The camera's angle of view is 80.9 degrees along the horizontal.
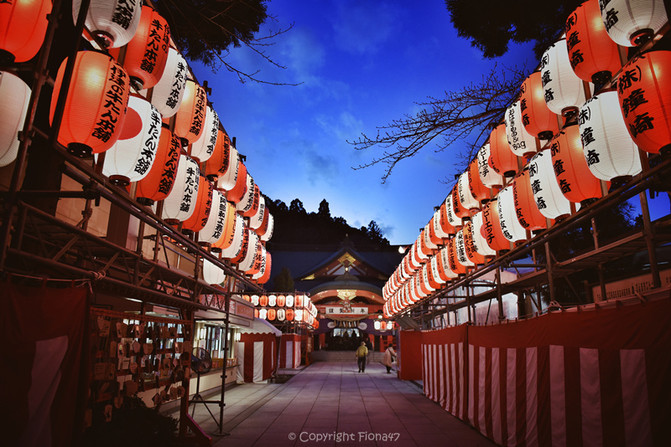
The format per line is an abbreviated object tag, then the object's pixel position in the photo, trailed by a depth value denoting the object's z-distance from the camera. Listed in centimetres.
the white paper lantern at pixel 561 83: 509
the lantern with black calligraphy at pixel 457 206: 948
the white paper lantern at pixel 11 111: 394
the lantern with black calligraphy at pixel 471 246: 882
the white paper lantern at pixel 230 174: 830
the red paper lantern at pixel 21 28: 379
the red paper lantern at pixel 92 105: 398
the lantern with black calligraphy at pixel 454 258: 1001
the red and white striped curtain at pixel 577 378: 344
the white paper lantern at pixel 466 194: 898
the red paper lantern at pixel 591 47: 448
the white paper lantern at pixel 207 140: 712
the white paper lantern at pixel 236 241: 849
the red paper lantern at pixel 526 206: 609
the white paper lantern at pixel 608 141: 402
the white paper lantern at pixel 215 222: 728
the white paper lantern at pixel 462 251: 942
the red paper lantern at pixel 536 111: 574
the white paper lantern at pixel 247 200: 978
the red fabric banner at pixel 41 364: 343
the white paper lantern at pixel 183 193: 600
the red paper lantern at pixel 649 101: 340
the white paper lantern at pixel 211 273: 1018
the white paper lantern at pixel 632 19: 374
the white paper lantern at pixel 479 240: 841
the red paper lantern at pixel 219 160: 778
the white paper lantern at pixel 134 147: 475
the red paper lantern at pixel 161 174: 541
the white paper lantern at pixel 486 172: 780
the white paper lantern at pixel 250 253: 962
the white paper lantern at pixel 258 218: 1098
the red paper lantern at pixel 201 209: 671
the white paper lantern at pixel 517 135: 637
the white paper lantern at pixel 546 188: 546
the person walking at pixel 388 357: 2475
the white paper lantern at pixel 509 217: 674
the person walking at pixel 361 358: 2531
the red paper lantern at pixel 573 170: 480
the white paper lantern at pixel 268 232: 1256
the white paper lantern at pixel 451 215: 1006
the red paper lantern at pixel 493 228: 743
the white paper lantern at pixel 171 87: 578
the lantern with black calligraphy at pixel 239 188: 877
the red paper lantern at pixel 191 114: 653
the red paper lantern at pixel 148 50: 514
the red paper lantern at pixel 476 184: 841
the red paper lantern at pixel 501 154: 697
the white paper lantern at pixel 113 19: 434
